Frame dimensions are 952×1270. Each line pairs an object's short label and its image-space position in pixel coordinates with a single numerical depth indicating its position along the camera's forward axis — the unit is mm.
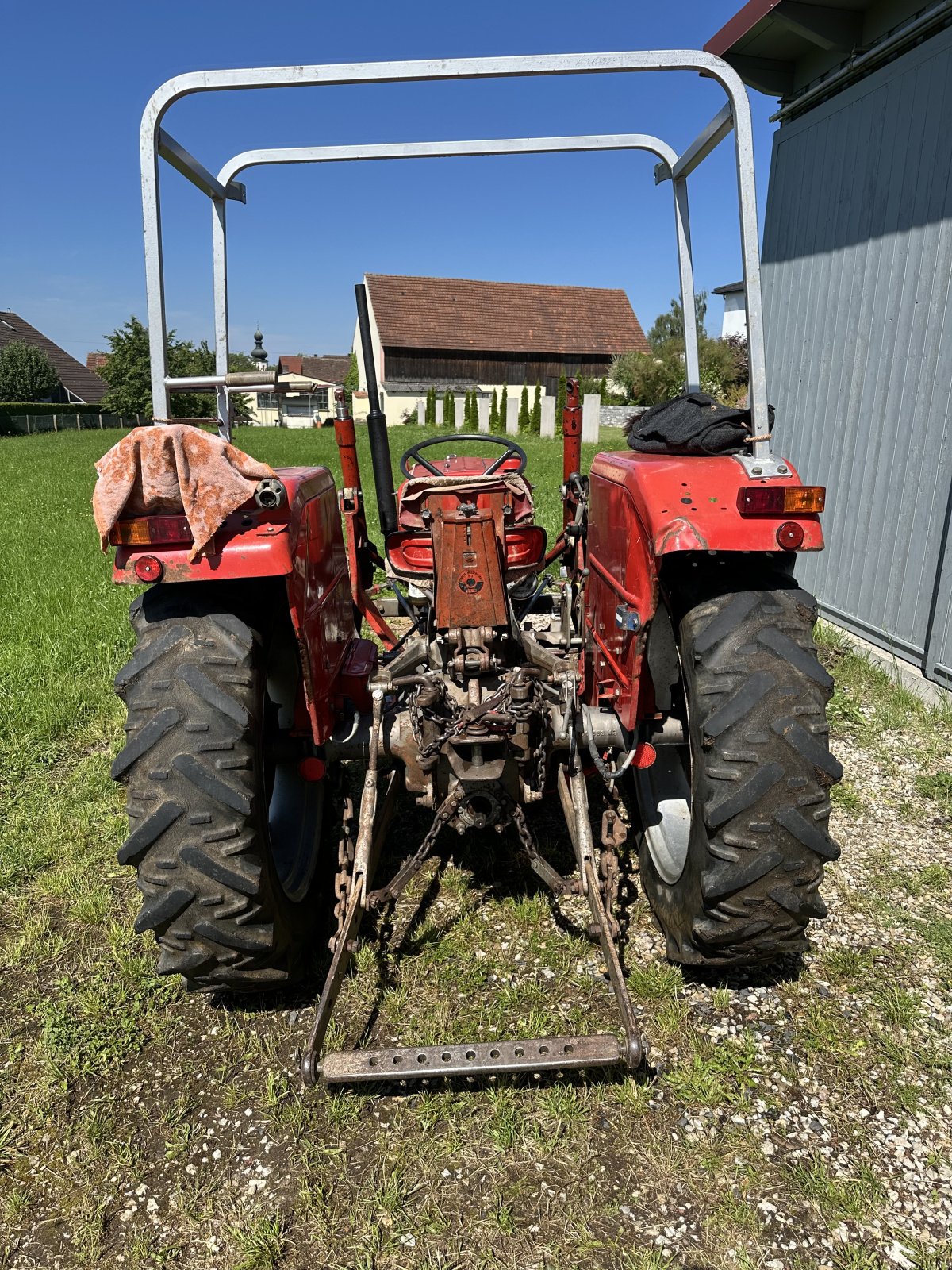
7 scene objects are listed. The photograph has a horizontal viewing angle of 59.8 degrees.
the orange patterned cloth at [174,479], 1886
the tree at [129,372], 44031
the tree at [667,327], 42594
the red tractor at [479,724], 1991
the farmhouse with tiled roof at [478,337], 39094
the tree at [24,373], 48281
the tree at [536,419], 29766
